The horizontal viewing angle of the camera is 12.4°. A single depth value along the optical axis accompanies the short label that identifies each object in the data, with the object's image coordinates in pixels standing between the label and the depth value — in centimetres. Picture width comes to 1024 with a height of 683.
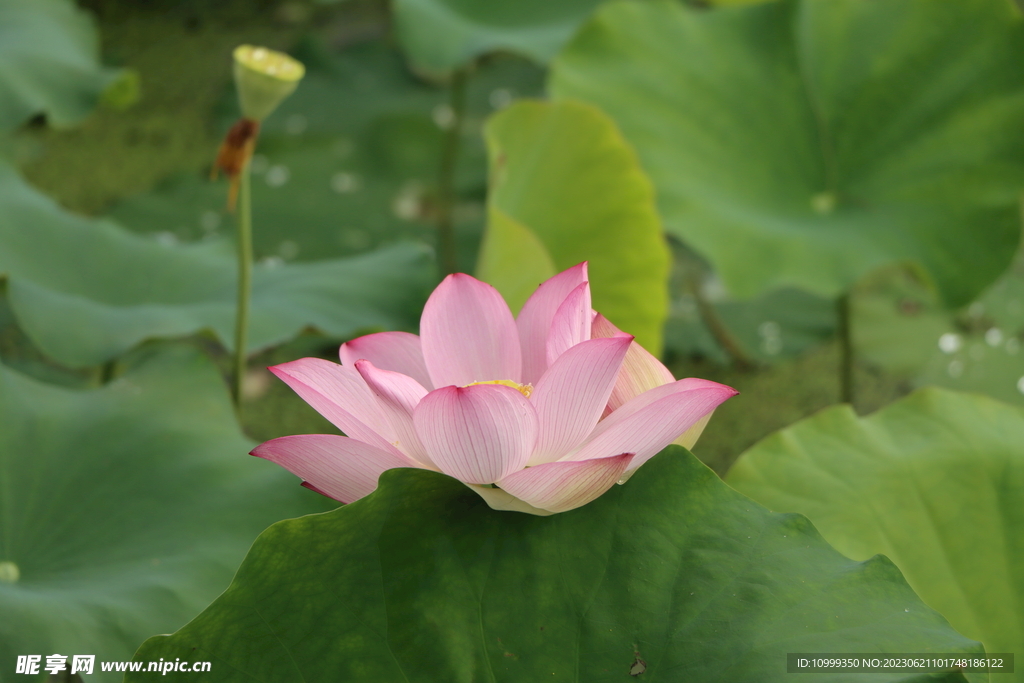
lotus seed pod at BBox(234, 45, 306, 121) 265
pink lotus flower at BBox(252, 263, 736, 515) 245
